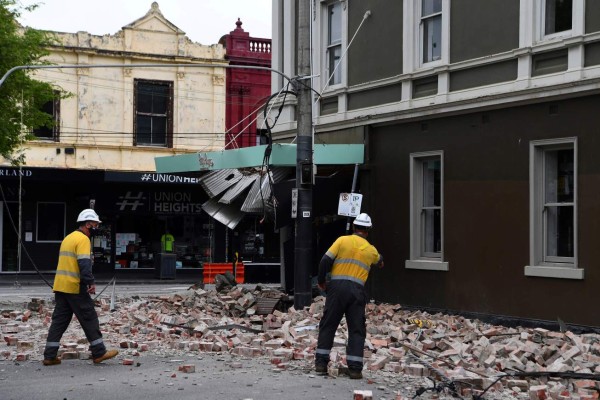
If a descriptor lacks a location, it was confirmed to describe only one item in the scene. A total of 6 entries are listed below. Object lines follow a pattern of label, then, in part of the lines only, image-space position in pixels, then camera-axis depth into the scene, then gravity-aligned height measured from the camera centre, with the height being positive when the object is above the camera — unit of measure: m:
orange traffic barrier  30.50 -1.50
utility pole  17.09 +0.50
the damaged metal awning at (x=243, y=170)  18.52 +1.05
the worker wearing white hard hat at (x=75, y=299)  11.69 -0.95
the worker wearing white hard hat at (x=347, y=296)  10.81 -0.82
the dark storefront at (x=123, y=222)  33.34 -0.07
